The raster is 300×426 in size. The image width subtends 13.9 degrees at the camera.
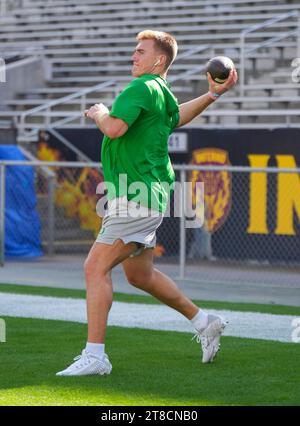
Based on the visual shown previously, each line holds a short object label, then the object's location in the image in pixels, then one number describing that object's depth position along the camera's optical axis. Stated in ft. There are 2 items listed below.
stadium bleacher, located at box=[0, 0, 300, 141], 58.54
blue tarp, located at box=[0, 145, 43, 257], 52.60
